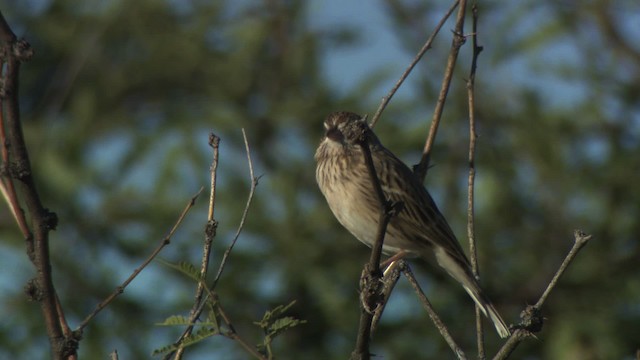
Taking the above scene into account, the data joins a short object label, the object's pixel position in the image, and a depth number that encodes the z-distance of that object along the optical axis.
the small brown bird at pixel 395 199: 13.26
